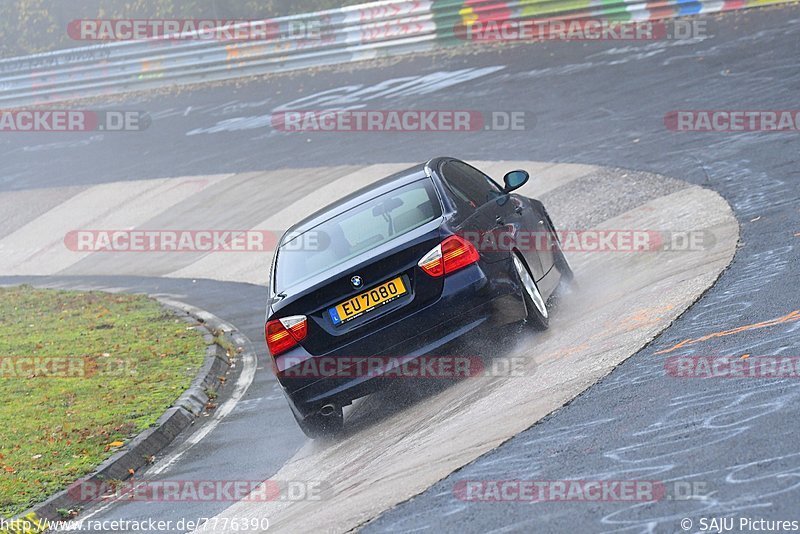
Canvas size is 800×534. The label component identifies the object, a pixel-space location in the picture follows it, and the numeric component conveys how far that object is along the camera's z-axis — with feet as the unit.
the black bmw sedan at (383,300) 52.19
